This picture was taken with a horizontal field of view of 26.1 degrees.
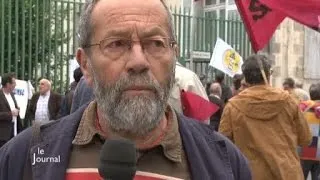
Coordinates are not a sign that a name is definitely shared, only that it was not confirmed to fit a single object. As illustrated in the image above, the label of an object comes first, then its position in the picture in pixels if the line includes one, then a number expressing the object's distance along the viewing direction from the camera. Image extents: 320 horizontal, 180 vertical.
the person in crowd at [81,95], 4.68
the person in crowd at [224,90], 11.18
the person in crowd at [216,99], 9.44
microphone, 1.60
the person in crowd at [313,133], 6.91
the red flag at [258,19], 5.24
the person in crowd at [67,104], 7.06
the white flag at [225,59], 12.34
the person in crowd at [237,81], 9.50
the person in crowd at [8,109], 9.62
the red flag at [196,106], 5.20
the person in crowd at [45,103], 10.16
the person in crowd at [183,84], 5.11
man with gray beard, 1.94
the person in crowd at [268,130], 4.84
